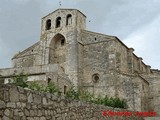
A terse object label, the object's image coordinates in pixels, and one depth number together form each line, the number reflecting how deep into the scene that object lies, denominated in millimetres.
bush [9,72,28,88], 14584
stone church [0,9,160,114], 30188
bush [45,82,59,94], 15350
